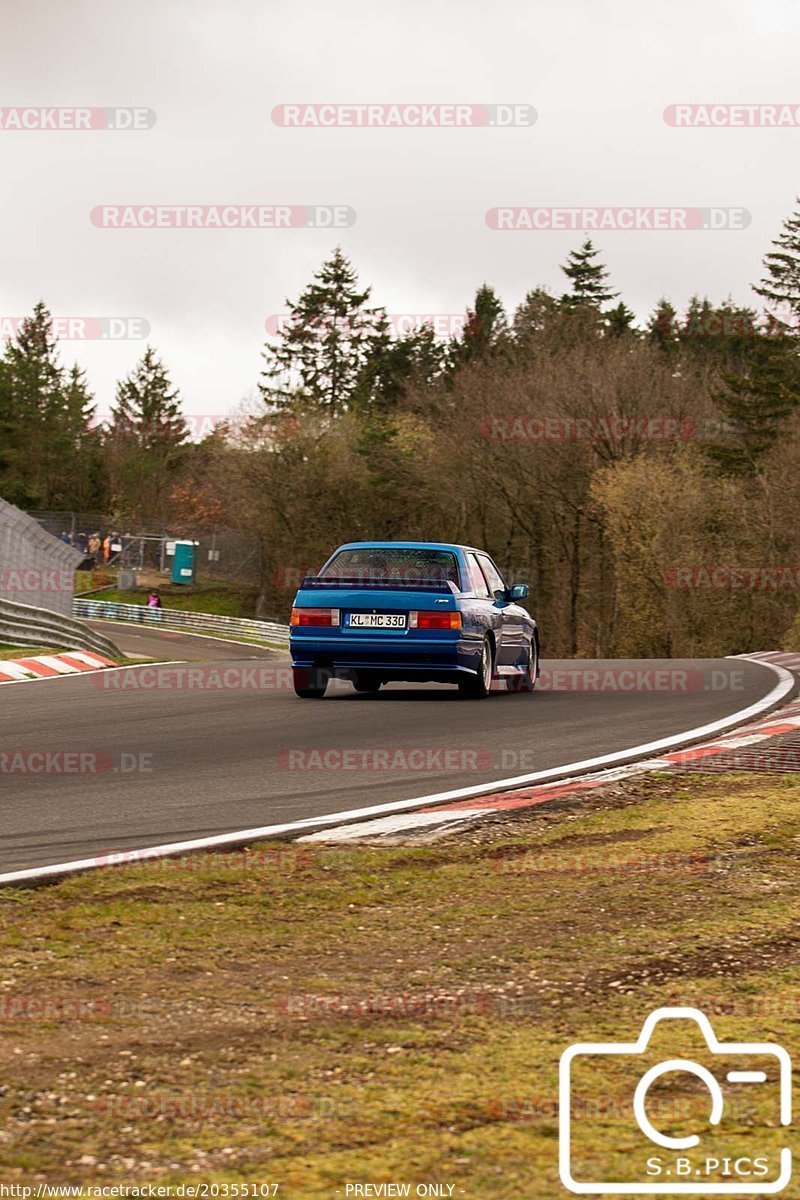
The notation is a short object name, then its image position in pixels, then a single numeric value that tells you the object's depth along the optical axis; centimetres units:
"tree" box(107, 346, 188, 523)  10225
